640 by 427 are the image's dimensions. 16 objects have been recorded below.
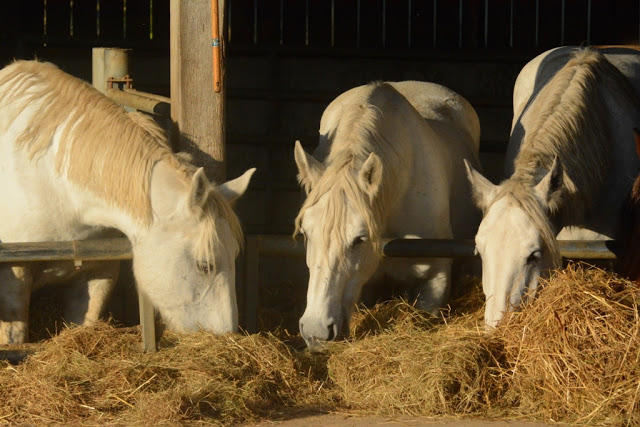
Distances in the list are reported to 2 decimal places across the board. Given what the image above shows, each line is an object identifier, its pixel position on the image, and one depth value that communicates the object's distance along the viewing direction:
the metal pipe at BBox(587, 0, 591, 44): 17.16
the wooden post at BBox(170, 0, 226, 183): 9.69
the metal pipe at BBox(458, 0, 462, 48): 17.12
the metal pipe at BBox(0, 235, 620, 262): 9.20
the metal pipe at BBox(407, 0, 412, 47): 17.12
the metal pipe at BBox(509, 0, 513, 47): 17.23
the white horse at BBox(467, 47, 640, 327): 8.41
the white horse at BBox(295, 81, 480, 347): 8.78
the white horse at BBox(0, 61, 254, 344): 8.85
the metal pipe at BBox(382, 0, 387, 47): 17.11
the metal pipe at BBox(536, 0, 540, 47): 17.22
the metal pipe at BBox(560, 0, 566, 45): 17.19
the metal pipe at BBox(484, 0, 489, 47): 17.17
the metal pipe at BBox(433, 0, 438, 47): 17.12
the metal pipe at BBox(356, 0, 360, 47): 17.07
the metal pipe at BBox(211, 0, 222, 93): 9.59
